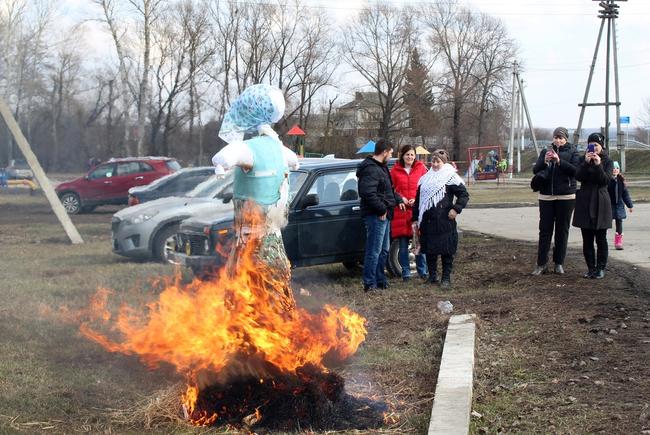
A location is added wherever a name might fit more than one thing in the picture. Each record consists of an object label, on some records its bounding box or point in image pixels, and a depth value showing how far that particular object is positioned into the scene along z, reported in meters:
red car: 24.94
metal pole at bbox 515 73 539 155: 53.58
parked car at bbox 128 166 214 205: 16.36
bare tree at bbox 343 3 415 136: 60.66
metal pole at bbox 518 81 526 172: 59.68
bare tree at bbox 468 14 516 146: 68.69
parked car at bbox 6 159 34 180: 19.12
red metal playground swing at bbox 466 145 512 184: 44.11
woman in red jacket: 10.39
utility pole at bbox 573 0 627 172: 40.88
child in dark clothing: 12.17
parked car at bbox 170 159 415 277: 10.05
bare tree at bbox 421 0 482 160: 67.44
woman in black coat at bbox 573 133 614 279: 9.02
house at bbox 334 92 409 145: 48.09
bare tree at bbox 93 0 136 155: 27.75
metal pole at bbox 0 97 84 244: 15.27
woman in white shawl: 9.54
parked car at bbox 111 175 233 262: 12.57
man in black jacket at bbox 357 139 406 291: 9.52
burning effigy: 4.85
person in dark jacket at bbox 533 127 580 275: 9.35
